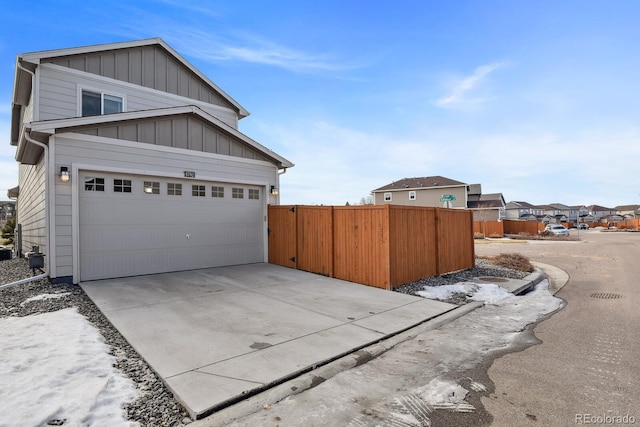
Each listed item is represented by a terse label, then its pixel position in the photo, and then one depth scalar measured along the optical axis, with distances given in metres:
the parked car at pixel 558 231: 30.97
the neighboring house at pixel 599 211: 91.81
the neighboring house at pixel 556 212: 73.94
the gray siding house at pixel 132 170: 7.15
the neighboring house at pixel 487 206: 38.80
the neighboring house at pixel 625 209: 89.94
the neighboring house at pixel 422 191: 36.44
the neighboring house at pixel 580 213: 79.38
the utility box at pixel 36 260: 7.62
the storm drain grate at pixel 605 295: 6.56
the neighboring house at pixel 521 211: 62.90
